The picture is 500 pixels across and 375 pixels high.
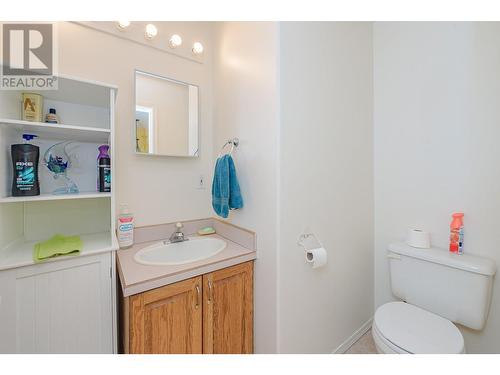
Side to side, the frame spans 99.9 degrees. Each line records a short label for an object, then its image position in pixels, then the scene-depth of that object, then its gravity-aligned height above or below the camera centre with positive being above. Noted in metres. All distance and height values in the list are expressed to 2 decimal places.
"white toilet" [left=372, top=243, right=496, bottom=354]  0.96 -0.64
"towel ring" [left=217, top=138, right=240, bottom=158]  1.39 +0.30
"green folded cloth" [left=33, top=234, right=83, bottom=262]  0.89 -0.28
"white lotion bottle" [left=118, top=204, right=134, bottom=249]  1.26 -0.27
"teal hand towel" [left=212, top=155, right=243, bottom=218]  1.31 +0.00
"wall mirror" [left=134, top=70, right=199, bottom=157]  1.41 +0.50
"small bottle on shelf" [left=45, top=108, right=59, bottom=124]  1.10 +0.36
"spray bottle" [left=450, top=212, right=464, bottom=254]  1.21 -0.27
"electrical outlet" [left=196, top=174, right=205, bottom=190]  1.67 +0.03
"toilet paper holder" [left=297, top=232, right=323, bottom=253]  1.18 -0.30
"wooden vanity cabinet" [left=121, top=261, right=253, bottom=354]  0.92 -0.64
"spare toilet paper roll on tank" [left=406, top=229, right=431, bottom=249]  1.31 -0.33
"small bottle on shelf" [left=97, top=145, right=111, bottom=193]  1.11 +0.07
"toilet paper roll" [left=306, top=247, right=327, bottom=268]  1.12 -0.38
